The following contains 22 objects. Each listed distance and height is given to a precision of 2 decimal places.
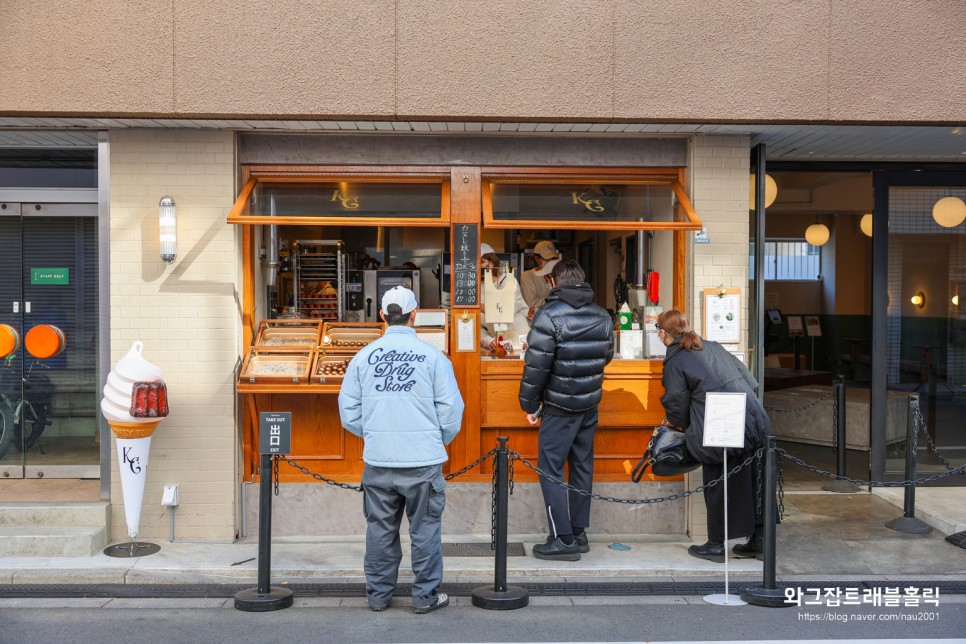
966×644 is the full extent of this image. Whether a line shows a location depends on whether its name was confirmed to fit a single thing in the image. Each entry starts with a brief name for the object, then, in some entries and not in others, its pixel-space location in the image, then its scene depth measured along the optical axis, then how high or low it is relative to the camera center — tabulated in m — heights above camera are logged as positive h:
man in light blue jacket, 5.55 -0.80
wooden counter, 7.50 -0.95
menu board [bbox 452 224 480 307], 7.46 +0.47
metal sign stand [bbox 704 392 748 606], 6.14 -0.74
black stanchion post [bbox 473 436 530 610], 5.80 -1.77
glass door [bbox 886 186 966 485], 9.01 -0.07
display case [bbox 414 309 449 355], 7.64 -0.11
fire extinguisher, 8.11 +0.27
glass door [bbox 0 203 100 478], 8.26 -0.33
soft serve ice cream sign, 6.77 -0.79
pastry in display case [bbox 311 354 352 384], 7.29 -0.47
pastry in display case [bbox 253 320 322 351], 7.52 -0.19
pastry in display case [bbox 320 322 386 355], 7.62 -0.18
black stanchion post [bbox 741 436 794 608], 5.86 -1.63
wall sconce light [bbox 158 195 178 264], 7.14 +0.71
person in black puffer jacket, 6.75 -0.52
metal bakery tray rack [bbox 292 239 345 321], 9.21 +0.37
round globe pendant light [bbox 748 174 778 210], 8.75 +1.30
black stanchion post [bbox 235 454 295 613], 5.82 -1.74
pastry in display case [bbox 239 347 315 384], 7.23 -0.44
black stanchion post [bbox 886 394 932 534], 7.63 -1.58
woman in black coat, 6.66 -0.72
